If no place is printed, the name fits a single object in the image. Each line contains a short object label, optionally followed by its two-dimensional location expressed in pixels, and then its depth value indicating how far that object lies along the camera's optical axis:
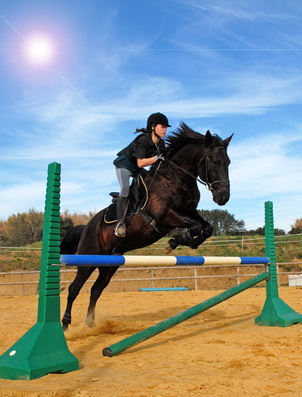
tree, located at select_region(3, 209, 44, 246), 28.42
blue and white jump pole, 3.22
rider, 4.64
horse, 4.37
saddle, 4.69
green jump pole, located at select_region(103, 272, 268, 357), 3.43
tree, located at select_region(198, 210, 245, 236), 29.70
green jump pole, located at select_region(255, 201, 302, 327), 5.10
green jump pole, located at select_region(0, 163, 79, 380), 2.90
